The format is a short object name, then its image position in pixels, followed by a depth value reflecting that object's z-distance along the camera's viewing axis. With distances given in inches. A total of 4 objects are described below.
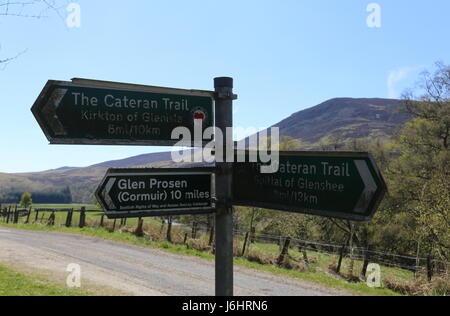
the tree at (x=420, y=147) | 1127.0
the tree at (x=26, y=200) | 3684.1
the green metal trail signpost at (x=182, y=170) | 97.0
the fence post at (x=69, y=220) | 1296.9
